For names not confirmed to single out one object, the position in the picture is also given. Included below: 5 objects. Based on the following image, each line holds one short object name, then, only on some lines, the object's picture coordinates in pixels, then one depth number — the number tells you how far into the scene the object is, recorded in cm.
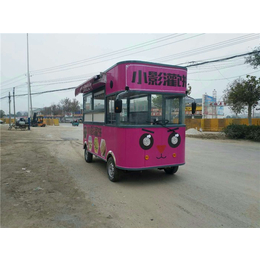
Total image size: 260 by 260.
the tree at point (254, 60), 1518
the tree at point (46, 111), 9584
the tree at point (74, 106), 8019
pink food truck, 541
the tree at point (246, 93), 1688
